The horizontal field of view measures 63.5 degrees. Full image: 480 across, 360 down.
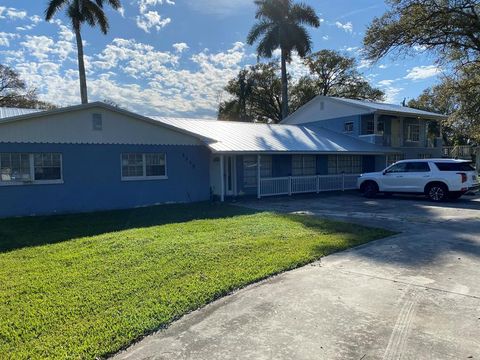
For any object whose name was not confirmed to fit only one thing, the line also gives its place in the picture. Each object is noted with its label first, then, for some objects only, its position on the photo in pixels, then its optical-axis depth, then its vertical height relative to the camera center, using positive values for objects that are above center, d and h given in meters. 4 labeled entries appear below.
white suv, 16.00 -0.69
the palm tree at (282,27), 32.56 +11.62
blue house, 13.15 +0.24
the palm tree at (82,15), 26.36 +10.54
